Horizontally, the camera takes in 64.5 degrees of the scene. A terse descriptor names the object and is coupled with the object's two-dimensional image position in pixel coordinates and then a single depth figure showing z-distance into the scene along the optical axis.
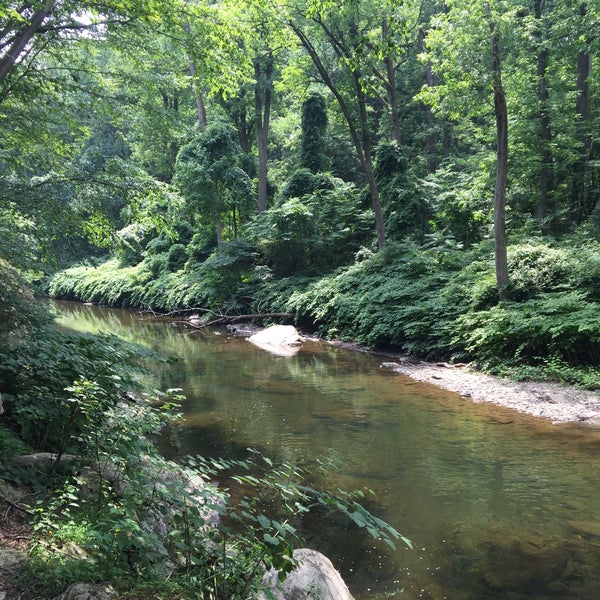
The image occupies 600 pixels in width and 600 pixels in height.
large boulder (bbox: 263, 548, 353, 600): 3.11
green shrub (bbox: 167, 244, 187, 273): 27.73
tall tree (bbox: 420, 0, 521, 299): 10.59
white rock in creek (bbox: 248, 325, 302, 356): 14.64
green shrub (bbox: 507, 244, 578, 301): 10.96
